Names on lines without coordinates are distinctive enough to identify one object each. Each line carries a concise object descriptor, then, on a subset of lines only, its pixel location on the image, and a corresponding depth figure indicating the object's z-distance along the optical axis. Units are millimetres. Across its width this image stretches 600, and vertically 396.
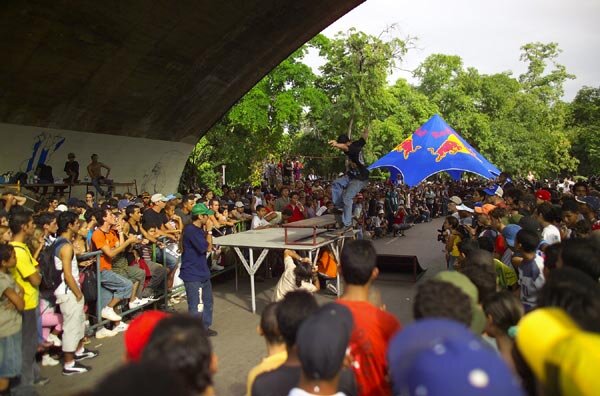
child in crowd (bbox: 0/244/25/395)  4719
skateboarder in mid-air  8086
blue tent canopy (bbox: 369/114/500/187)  16188
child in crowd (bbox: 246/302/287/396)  3367
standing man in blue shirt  6906
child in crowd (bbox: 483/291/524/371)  3037
